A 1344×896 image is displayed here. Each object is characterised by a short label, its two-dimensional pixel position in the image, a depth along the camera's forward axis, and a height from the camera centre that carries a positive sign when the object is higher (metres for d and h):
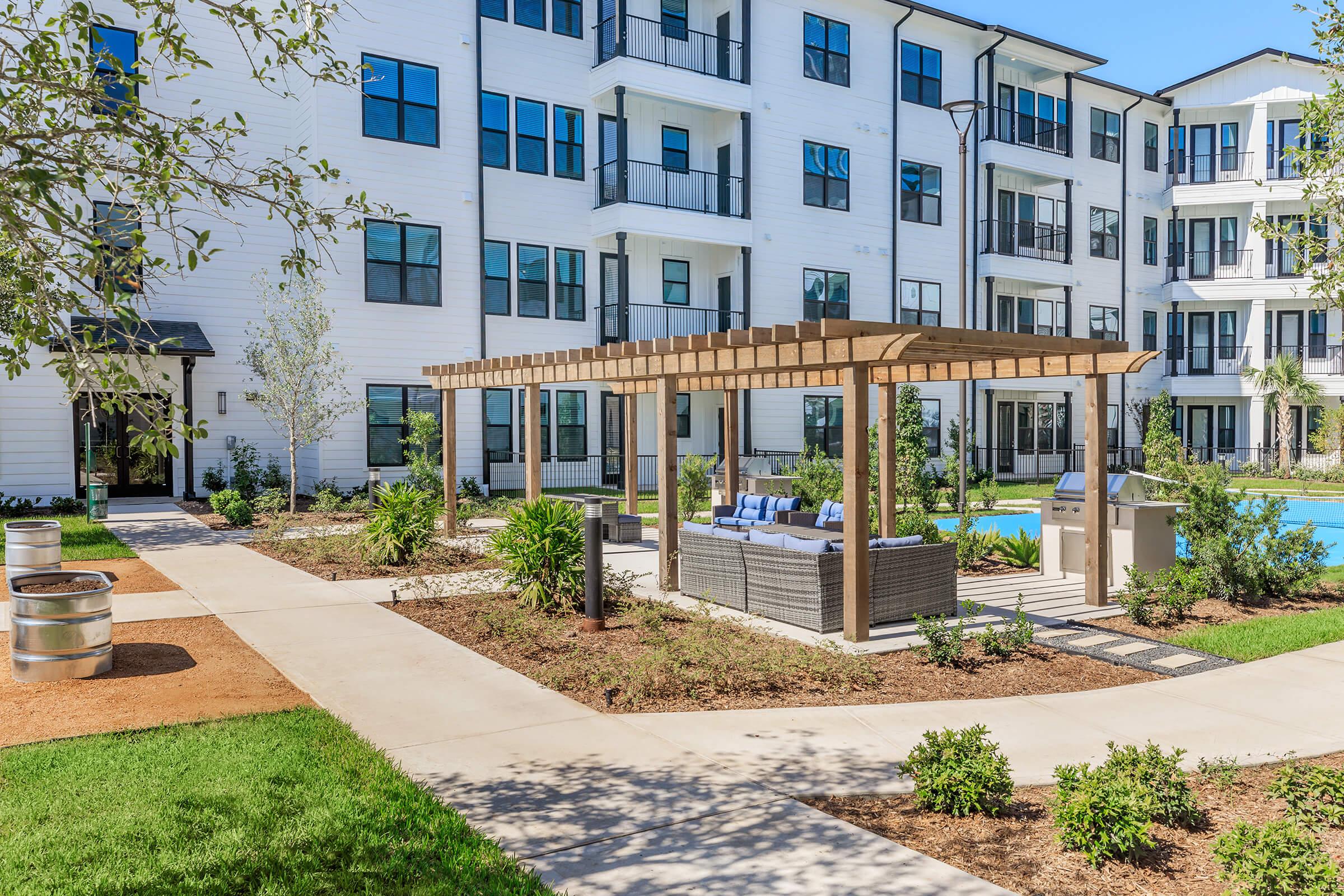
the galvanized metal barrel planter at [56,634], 7.54 -1.55
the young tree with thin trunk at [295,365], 20.48 +1.55
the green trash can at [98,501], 18.61 -1.22
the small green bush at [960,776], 5.11 -1.83
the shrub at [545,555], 10.57 -1.31
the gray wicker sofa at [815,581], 9.65 -1.53
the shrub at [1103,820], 4.53 -1.83
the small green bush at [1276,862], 3.91 -1.79
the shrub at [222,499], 18.66 -1.20
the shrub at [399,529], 13.64 -1.31
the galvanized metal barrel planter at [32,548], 11.38 -1.30
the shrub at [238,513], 17.84 -1.41
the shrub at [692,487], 19.16 -1.06
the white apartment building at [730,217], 23.27 +6.63
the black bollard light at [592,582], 9.63 -1.46
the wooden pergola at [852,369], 9.12 +0.81
